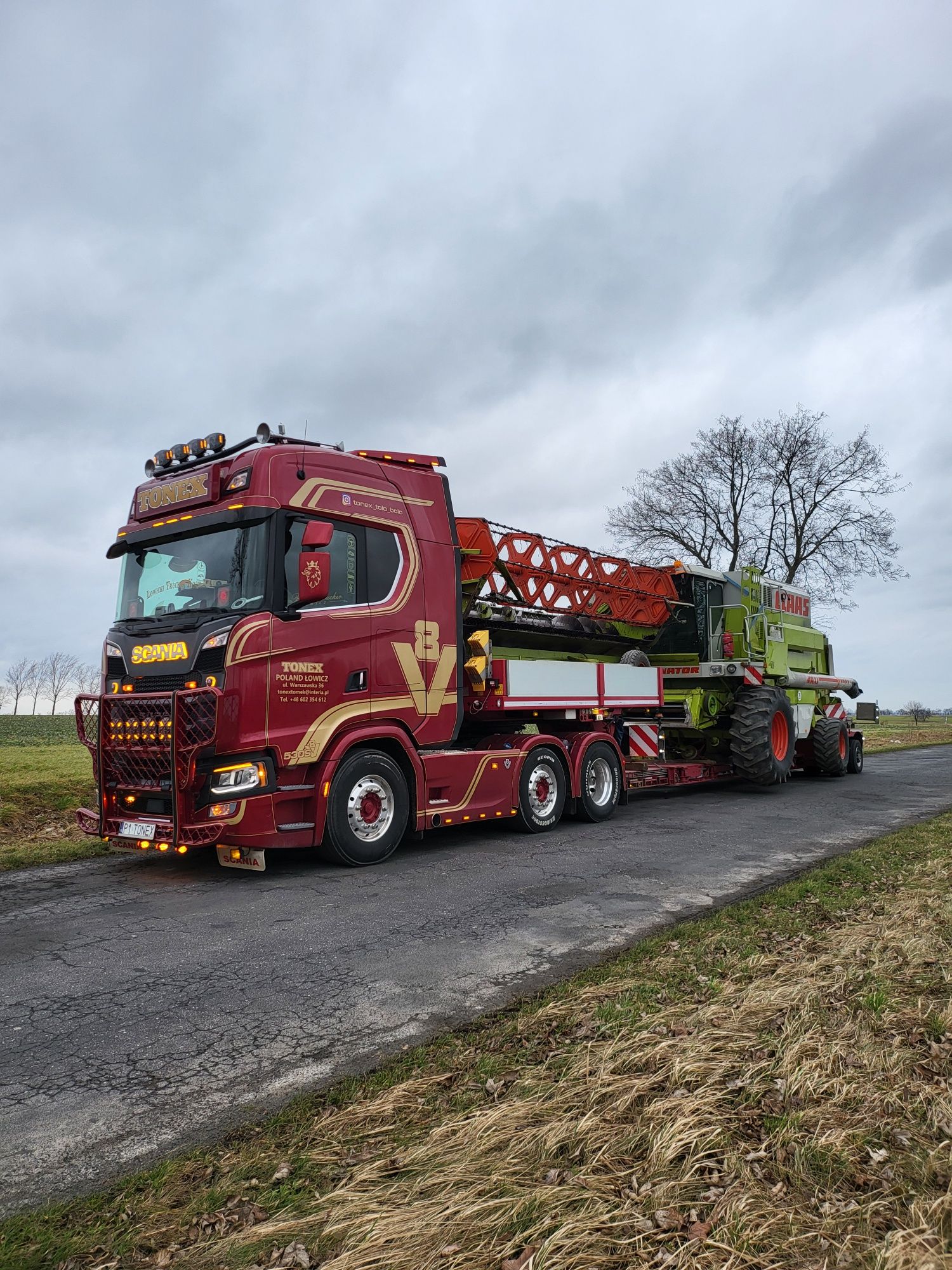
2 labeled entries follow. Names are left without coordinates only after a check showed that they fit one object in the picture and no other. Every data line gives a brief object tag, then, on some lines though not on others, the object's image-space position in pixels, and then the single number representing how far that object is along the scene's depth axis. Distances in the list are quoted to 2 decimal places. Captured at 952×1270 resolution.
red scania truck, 6.82
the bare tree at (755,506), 31.02
